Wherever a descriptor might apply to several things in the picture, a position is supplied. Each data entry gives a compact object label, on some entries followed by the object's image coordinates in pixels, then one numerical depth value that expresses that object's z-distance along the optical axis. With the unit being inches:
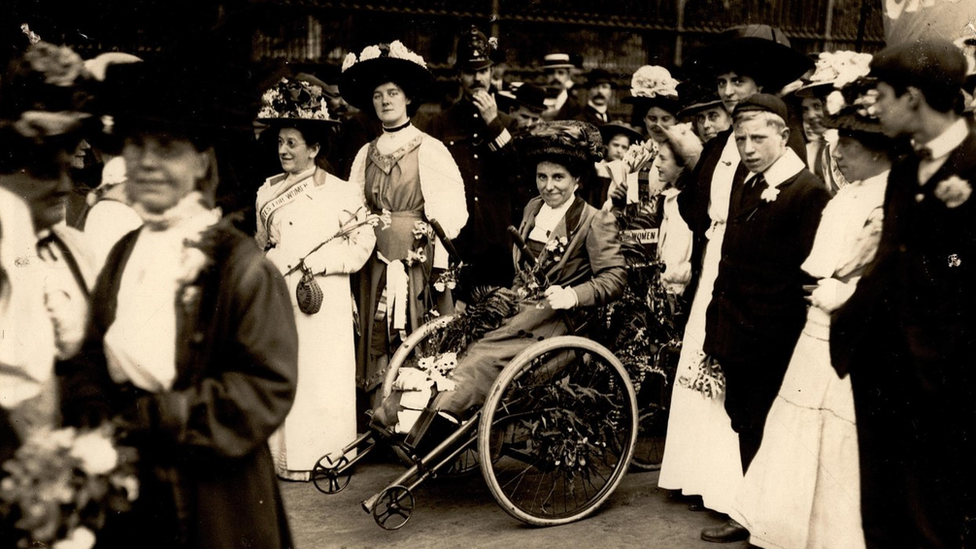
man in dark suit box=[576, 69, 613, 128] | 293.7
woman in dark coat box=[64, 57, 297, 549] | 83.6
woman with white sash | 184.7
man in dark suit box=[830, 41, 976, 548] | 128.3
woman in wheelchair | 169.8
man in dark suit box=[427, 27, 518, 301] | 238.7
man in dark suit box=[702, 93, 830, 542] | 157.6
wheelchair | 162.9
